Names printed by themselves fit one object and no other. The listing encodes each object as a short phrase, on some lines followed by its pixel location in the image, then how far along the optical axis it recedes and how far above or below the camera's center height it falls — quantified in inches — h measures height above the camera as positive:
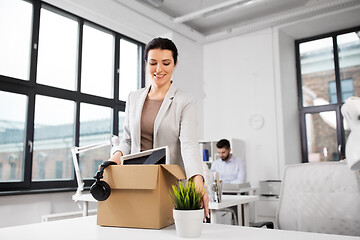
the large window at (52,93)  150.1 +36.3
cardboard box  41.2 -4.3
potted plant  37.7 -5.6
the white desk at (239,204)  96.5 -12.8
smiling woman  50.4 +7.6
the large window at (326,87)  216.1 +49.8
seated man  190.1 -2.9
